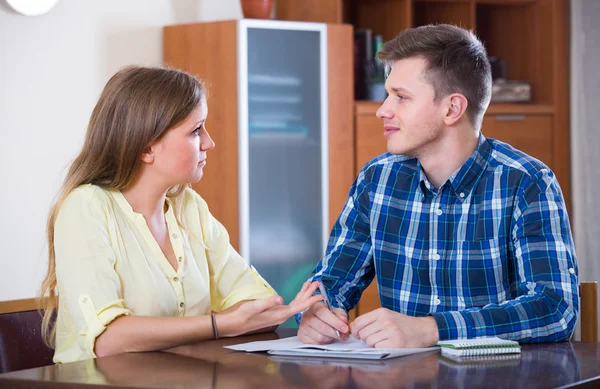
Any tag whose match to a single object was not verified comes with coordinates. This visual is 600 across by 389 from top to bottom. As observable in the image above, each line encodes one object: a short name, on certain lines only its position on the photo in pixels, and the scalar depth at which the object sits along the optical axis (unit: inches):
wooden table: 78.5
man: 94.1
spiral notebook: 84.7
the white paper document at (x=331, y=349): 85.5
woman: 91.3
